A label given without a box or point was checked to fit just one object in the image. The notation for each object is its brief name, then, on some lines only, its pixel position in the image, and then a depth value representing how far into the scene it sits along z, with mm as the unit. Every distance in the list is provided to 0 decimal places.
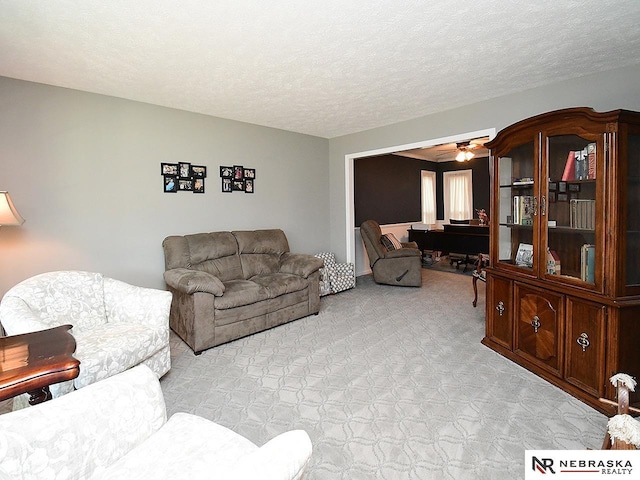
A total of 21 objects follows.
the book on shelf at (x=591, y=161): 2359
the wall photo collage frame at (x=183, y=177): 4086
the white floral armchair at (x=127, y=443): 1011
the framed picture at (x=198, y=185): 4336
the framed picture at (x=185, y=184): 4207
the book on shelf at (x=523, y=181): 2856
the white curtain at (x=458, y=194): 8820
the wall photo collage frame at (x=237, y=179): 4637
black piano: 6965
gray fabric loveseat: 3340
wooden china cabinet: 2242
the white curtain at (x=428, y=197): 8883
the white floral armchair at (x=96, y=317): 2174
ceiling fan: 6082
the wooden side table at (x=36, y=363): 1457
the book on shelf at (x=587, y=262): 2375
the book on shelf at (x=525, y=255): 2898
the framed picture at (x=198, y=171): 4305
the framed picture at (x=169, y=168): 4047
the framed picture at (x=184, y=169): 4191
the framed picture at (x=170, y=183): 4082
